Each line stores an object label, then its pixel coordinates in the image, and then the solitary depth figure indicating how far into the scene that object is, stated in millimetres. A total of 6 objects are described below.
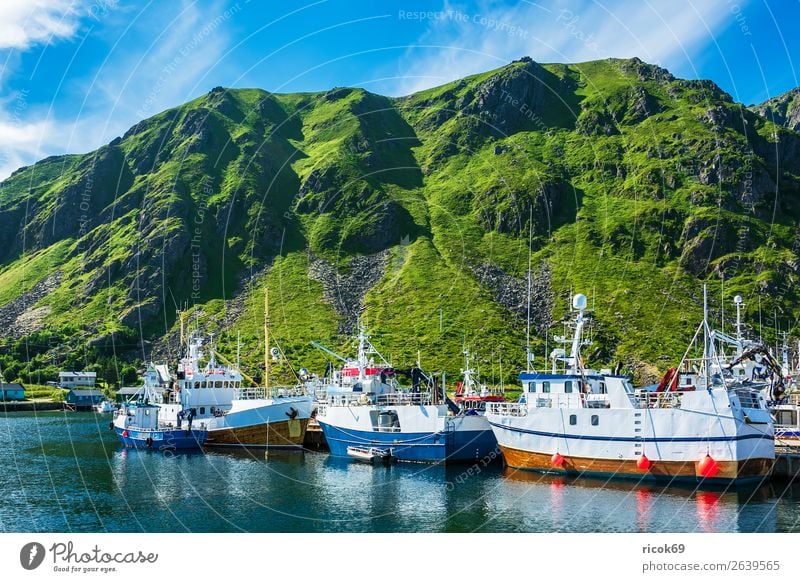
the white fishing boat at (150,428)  76938
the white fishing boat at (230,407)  75875
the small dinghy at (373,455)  66125
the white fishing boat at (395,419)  64500
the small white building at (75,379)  176375
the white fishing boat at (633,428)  49938
